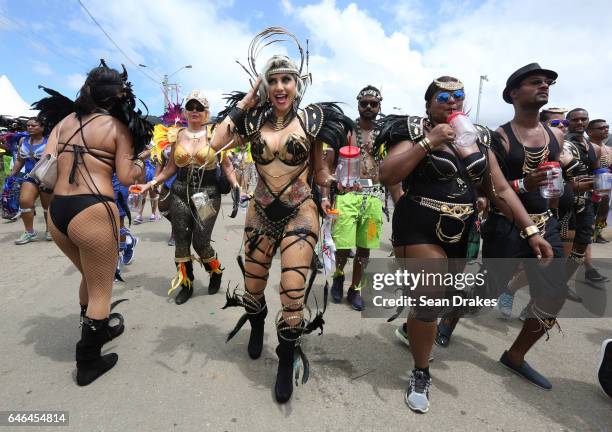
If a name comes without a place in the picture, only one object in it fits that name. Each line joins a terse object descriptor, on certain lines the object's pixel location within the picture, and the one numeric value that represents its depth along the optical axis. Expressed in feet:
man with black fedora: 8.35
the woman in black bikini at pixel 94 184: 7.89
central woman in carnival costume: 7.86
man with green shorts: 12.78
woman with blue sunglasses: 7.35
